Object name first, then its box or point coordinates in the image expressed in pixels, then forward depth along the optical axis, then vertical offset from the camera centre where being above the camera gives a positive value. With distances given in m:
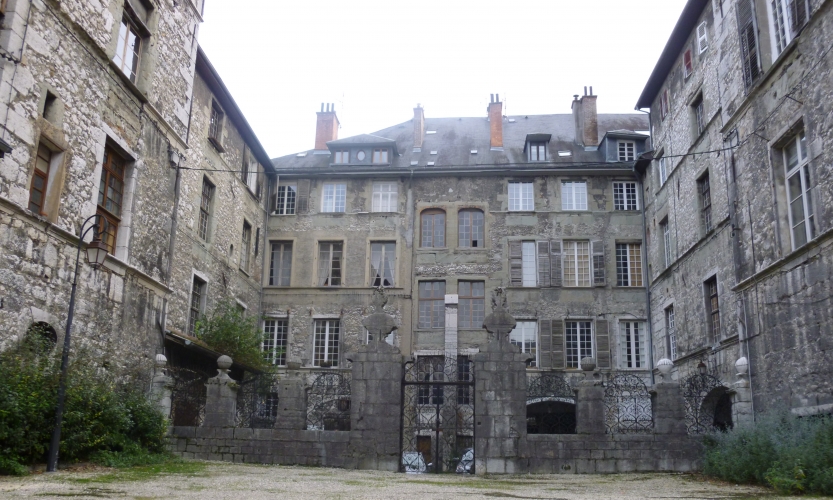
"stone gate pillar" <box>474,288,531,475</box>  12.97 +0.38
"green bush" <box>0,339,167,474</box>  9.52 +0.05
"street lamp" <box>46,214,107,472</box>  9.84 +0.01
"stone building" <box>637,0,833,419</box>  12.09 +4.59
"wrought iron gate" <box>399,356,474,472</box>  13.23 +0.04
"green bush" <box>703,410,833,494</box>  9.45 -0.33
